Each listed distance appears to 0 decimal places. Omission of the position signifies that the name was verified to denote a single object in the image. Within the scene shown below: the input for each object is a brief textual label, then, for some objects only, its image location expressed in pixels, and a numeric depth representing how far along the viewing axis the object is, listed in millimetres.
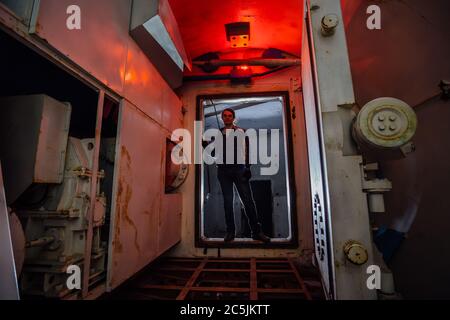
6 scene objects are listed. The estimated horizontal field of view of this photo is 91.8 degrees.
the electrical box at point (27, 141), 1153
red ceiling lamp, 2920
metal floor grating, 1658
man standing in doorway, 2766
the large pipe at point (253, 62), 2740
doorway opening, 4883
